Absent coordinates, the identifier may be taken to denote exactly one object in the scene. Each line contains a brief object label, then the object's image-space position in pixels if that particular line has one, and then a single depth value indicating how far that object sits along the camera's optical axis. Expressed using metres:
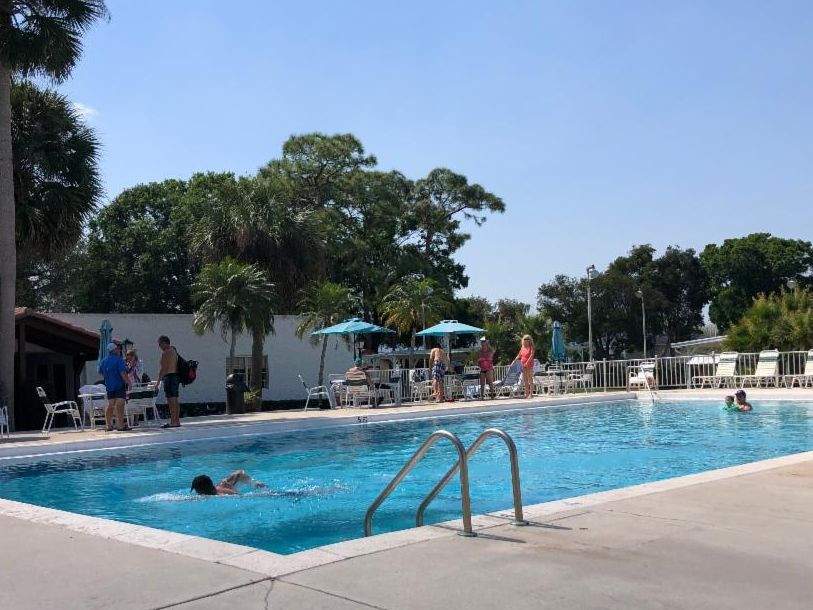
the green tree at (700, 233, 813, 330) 63.12
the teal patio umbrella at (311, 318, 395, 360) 23.53
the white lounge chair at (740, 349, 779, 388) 22.72
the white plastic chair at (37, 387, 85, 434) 16.19
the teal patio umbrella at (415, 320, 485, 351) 25.16
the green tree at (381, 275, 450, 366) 36.83
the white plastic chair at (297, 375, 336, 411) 21.66
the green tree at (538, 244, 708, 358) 56.84
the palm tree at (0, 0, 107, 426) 17.03
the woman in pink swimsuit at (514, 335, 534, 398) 22.06
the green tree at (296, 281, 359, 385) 28.69
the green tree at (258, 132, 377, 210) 42.78
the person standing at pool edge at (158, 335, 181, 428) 15.75
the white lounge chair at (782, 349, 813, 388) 22.27
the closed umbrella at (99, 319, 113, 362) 18.61
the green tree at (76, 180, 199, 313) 39.69
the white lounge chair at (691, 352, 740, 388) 23.56
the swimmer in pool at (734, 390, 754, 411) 18.14
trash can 21.80
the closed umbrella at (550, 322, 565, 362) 26.19
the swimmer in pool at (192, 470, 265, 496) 9.62
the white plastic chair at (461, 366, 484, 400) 23.67
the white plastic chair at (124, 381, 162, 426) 16.64
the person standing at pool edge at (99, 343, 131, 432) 14.67
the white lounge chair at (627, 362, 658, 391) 24.14
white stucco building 24.75
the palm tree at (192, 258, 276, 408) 24.64
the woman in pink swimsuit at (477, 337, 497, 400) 23.06
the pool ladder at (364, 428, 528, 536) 5.88
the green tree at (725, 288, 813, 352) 28.31
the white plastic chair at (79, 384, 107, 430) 16.36
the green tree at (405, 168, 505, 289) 47.16
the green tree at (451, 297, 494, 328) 47.91
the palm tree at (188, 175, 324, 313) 28.66
